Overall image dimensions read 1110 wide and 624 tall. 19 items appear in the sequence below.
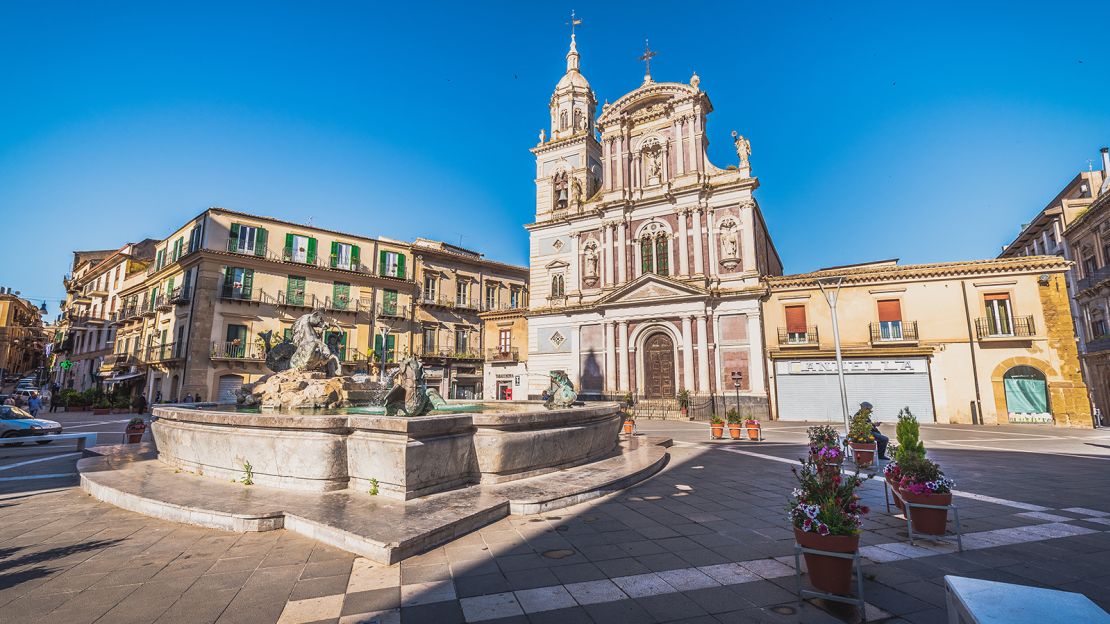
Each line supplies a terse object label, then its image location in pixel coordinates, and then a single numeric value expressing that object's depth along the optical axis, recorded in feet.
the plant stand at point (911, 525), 15.64
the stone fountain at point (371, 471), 16.83
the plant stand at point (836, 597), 11.20
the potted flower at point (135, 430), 37.30
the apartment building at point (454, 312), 112.57
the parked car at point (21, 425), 44.39
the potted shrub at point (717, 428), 49.16
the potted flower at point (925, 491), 16.90
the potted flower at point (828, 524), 11.75
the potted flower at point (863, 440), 30.12
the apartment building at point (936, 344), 71.26
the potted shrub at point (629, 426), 49.50
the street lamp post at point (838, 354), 47.96
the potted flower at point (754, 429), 48.75
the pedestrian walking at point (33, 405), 74.64
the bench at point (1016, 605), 6.20
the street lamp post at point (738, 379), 72.69
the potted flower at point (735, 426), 49.62
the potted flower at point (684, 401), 80.84
